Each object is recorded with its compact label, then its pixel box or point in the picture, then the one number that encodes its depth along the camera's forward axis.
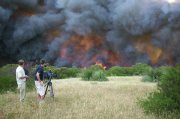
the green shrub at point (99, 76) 38.80
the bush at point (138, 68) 59.82
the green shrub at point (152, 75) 36.52
